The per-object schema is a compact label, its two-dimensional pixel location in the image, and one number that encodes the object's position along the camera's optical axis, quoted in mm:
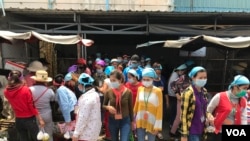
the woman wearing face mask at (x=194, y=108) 3849
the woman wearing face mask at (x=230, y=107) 4070
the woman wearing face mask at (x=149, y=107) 4383
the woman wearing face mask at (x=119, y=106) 4379
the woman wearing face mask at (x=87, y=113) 3727
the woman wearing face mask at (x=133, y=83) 5234
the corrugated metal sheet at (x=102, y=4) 11195
